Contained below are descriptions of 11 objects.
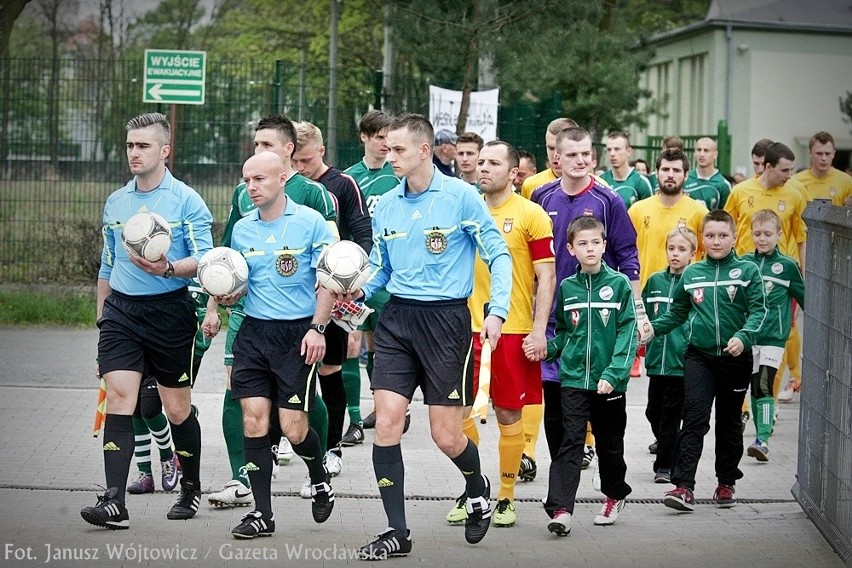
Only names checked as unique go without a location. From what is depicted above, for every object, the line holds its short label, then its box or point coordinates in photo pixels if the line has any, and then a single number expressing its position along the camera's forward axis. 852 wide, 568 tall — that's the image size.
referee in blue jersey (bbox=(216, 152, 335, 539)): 7.11
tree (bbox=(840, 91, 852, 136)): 41.88
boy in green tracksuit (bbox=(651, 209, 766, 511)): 8.21
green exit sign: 15.64
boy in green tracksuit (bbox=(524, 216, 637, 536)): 7.45
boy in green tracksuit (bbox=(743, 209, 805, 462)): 9.59
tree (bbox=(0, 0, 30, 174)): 18.48
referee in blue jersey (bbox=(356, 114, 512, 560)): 6.89
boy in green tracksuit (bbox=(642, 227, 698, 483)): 9.02
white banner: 16.98
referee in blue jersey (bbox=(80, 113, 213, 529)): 7.30
